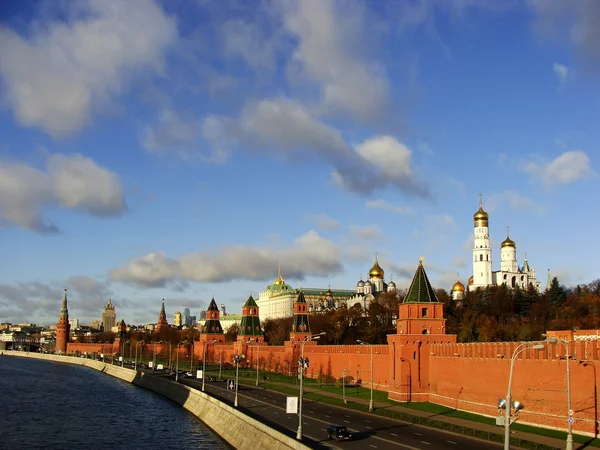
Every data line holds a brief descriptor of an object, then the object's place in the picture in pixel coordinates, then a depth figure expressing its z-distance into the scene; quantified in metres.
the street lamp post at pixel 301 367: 37.81
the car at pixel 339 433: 41.72
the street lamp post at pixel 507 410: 25.66
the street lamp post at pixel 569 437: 32.25
